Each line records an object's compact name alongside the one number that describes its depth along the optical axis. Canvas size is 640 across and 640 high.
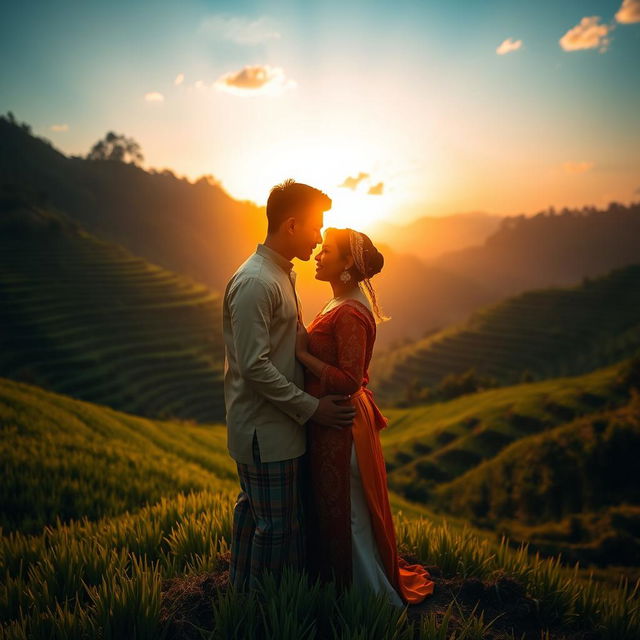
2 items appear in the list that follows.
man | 2.27
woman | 2.53
